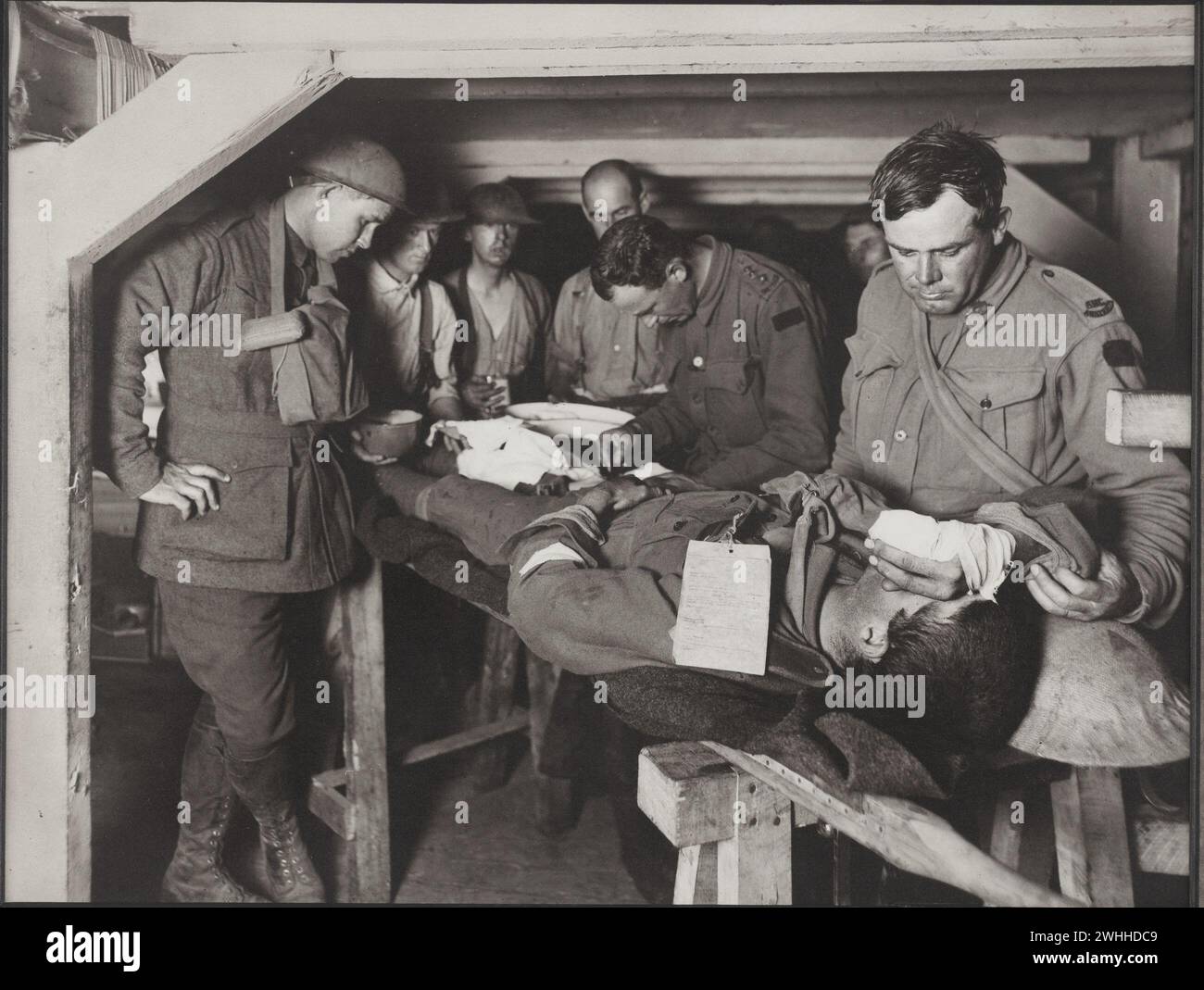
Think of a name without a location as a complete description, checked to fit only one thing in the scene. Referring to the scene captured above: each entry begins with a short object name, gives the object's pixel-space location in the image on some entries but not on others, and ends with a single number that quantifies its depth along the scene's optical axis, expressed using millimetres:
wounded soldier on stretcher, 1673
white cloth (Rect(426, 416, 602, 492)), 2740
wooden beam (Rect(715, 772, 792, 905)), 1867
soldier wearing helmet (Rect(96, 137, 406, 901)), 2523
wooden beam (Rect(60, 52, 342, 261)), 2328
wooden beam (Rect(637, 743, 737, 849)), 1789
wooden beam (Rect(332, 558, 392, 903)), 3010
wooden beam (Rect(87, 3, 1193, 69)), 2203
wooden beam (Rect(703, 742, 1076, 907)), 1455
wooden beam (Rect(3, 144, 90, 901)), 2348
